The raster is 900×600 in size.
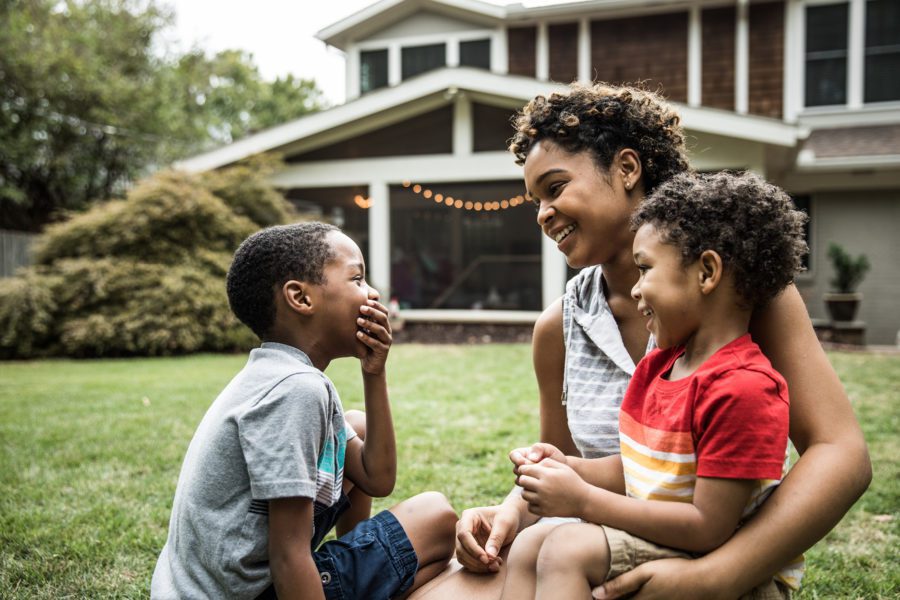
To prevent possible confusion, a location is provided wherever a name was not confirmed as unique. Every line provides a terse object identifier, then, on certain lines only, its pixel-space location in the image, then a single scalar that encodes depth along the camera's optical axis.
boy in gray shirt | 1.56
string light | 12.26
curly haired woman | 1.51
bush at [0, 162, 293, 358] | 9.95
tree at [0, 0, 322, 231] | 16.30
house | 12.12
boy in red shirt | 1.26
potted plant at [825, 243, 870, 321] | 11.21
